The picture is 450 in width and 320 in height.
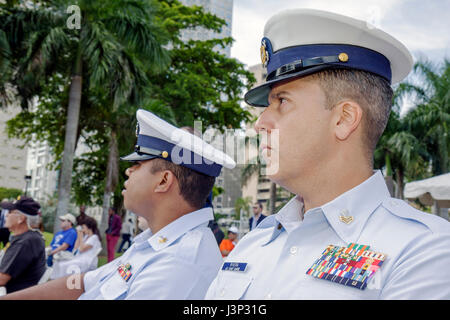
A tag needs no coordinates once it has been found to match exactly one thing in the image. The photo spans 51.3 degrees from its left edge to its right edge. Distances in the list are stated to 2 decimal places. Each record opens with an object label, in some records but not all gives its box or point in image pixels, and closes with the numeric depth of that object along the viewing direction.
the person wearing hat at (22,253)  4.48
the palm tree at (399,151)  15.71
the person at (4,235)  9.36
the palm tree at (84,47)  11.96
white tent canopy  6.06
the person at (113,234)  13.12
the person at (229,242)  10.23
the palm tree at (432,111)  13.57
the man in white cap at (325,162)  1.33
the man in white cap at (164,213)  2.27
